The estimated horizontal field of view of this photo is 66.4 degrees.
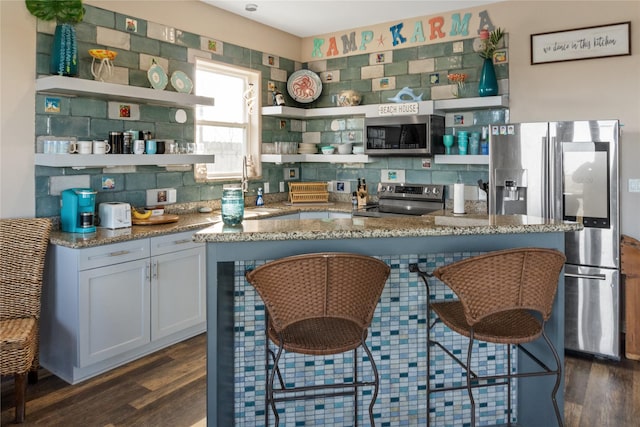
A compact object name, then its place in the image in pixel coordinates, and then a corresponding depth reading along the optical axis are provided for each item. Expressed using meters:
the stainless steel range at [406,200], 4.77
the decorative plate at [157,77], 3.81
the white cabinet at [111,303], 3.00
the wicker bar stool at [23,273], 2.87
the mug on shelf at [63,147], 3.23
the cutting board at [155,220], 3.66
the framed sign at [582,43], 3.82
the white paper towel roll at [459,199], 2.82
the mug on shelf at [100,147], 3.36
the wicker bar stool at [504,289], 1.93
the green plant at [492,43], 4.25
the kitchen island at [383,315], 2.06
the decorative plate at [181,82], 4.02
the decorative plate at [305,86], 5.39
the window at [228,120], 4.55
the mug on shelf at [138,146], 3.61
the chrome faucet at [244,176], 4.89
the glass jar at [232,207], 2.21
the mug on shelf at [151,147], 3.69
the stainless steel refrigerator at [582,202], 3.40
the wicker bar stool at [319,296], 1.82
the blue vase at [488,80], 4.27
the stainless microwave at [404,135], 4.47
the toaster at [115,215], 3.43
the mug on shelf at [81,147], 3.28
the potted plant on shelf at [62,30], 3.17
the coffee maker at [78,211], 3.26
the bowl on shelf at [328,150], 5.24
